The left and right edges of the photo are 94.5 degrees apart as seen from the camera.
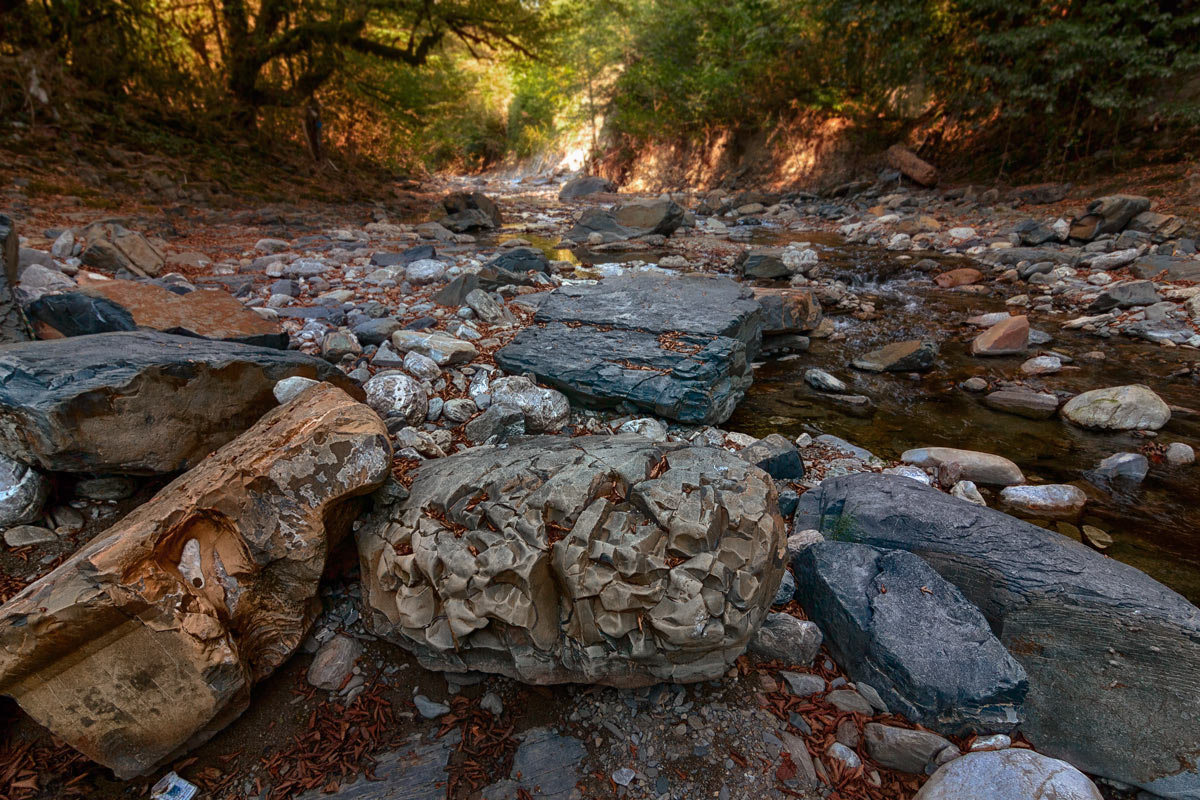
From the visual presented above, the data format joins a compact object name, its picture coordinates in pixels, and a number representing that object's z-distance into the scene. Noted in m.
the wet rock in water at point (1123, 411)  3.82
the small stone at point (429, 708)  1.77
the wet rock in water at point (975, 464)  3.31
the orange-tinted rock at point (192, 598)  1.43
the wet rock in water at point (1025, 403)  4.15
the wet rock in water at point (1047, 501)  3.05
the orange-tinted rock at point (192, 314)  3.17
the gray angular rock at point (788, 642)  1.94
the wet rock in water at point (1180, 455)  3.46
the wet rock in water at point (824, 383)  4.52
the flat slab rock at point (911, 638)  1.69
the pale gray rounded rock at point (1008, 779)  1.42
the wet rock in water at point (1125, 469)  3.35
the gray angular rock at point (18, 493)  1.90
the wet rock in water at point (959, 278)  7.32
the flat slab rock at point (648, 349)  3.54
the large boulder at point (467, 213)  11.01
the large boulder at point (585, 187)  21.73
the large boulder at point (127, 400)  1.89
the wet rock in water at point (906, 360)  4.89
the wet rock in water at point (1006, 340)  5.13
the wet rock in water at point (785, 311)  5.27
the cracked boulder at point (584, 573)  1.68
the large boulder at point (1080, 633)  1.66
